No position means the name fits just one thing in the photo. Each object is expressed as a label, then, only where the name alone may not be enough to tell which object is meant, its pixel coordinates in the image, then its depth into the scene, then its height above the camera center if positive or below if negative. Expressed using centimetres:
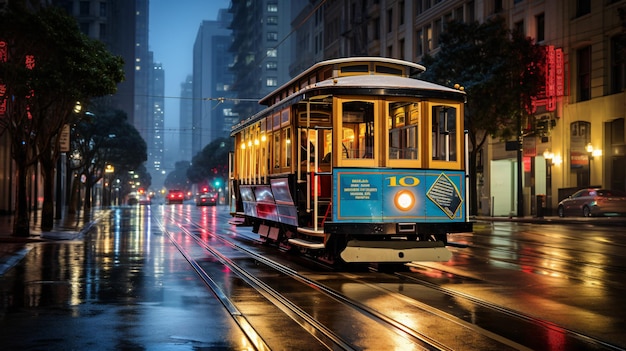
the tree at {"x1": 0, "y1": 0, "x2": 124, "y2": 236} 2319 +397
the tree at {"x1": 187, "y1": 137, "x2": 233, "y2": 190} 11462 +542
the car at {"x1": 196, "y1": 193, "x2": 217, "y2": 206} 8038 -58
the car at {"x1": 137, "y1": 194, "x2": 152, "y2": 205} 9681 -84
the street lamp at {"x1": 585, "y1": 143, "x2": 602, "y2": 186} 3988 +228
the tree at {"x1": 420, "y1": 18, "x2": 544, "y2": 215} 4047 +685
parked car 3625 -34
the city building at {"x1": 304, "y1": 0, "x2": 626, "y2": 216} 3916 +475
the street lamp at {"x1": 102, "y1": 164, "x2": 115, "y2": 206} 7188 +201
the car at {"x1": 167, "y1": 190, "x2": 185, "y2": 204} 9831 -18
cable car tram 1359 +44
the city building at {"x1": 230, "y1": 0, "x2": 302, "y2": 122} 14875 +3030
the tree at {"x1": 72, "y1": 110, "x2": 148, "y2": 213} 5656 +423
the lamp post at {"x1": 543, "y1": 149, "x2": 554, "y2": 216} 4299 +79
